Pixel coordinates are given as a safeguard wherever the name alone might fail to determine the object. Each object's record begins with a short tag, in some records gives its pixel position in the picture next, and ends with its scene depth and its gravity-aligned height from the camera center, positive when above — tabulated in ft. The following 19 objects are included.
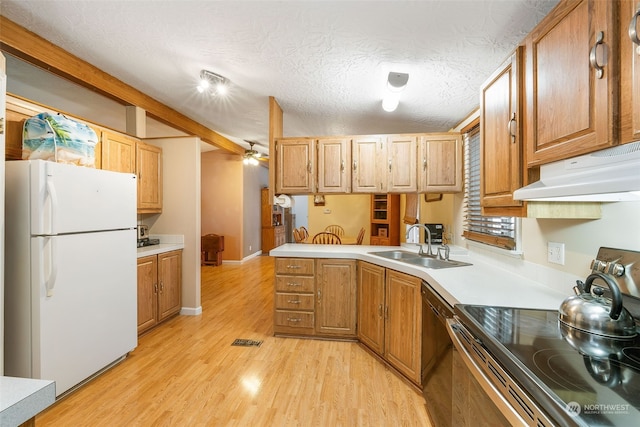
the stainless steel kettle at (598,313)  3.26 -1.24
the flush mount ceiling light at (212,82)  7.81 +3.78
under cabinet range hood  2.48 +0.37
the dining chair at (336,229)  21.91 -1.33
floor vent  9.11 -4.30
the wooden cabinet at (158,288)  9.56 -2.80
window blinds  7.23 -0.14
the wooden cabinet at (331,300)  8.32 -2.86
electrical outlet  5.13 -0.77
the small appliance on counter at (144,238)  11.20 -1.04
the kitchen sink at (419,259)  7.99 -1.47
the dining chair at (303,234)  19.50 -1.61
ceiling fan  18.76 +3.88
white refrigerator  5.76 -1.32
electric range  2.11 -1.49
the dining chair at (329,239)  14.96 -1.49
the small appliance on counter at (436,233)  10.79 -0.82
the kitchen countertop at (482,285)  4.63 -1.45
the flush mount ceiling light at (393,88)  7.55 +3.56
